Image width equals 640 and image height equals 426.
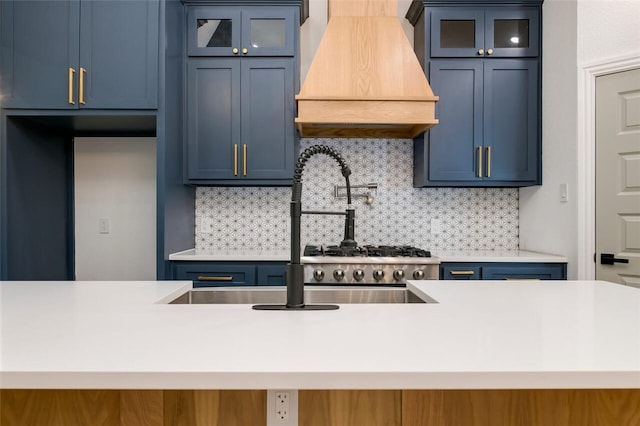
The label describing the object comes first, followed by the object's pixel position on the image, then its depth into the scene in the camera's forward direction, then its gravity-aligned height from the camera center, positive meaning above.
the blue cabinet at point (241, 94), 2.91 +0.84
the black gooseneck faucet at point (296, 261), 1.15 -0.14
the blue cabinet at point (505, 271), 2.67 -0.39
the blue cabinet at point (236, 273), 2.68 -0.40
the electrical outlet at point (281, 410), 0.88 -0.43
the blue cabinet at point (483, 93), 2.94 +0.86
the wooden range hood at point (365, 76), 2.66 +0.90
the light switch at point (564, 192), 2.70 +0.13
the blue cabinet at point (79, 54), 2.54 +0.99
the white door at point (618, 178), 2.40 +0.21
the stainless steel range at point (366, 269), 2.62 -0.37
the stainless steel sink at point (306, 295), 1.56 -0.32
